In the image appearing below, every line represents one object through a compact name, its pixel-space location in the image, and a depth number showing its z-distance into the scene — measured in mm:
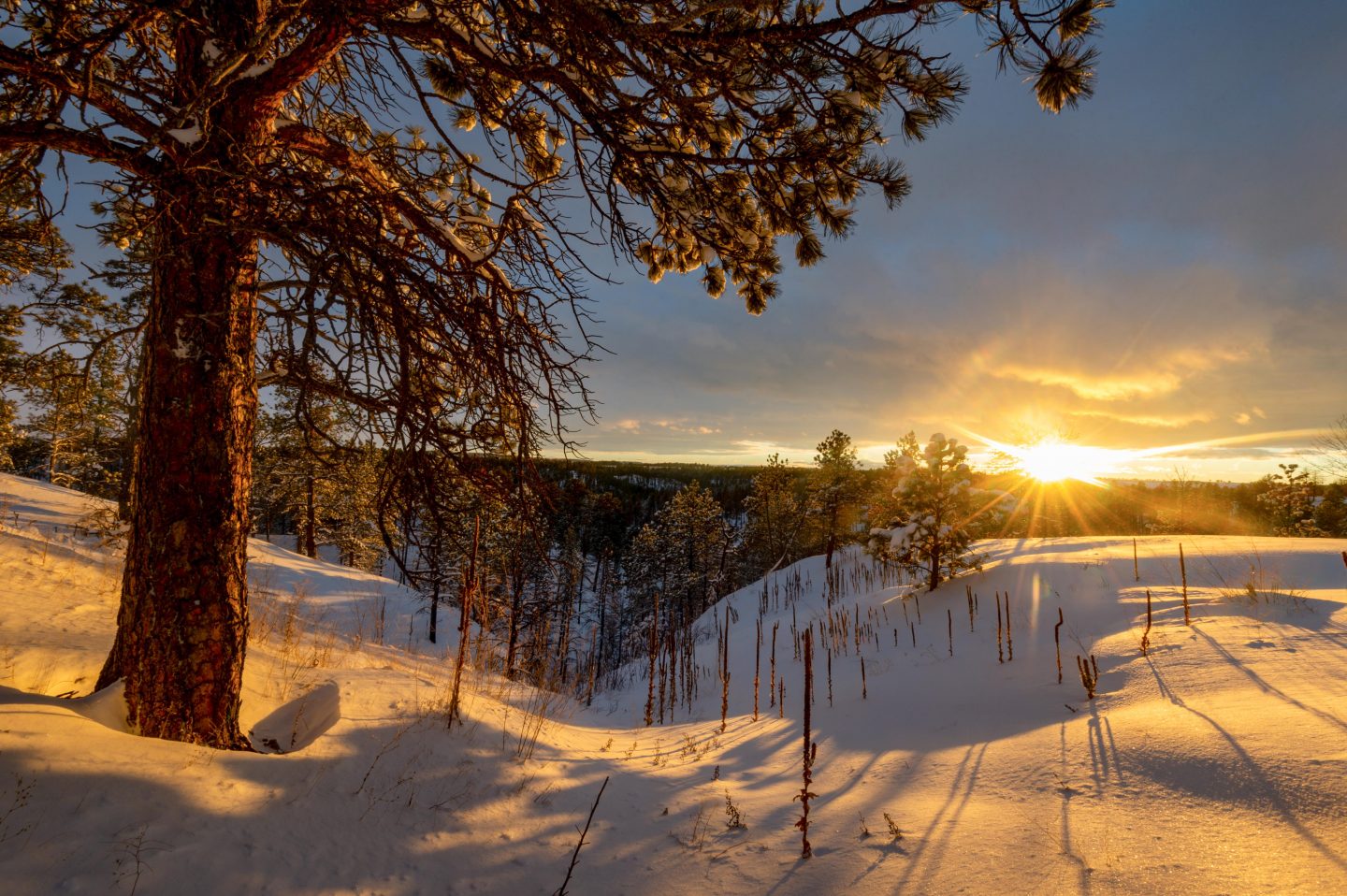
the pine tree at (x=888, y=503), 15006
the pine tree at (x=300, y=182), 2602
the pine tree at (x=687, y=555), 38594
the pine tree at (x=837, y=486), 34031
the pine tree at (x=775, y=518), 39219
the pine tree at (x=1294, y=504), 23375
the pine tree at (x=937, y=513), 13312
